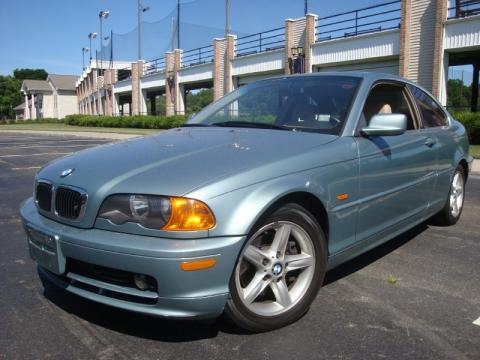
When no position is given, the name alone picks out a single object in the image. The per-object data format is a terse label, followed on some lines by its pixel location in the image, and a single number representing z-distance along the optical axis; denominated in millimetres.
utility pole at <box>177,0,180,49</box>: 45156
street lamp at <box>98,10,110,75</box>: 54281
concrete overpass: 20859
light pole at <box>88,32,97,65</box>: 63553
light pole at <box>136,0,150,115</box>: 47500
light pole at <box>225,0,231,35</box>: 37750
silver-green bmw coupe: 2463
